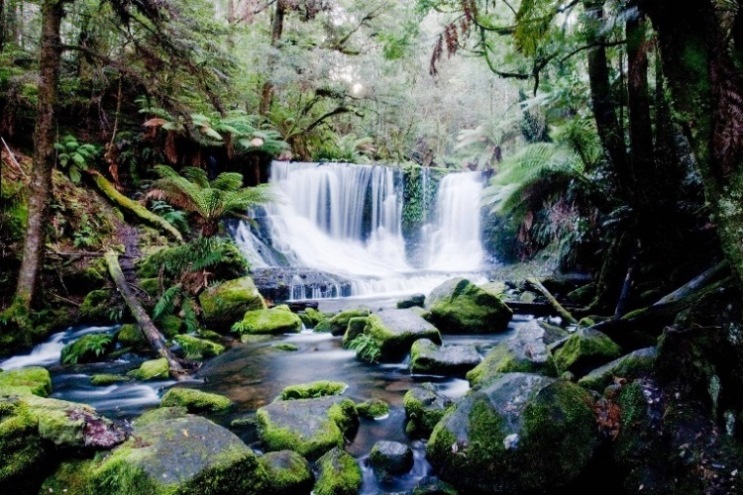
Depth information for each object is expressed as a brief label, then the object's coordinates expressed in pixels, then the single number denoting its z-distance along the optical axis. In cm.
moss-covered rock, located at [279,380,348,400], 429
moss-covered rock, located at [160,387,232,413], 407
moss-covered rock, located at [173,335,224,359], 586
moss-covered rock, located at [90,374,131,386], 486
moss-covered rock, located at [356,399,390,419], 407
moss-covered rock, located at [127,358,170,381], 499
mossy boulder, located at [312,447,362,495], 284
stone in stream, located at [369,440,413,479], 317
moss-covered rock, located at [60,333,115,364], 566
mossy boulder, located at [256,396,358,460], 328
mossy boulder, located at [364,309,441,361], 570
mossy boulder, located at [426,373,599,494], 277
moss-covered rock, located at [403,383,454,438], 365
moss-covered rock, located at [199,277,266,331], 716
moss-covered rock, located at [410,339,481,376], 505
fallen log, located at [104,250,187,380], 526
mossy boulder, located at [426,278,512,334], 698
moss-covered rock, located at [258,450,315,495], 275
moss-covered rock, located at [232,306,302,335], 699
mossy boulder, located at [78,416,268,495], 235
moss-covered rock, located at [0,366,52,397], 389
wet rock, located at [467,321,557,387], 409
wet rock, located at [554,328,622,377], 421
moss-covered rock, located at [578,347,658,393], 336
